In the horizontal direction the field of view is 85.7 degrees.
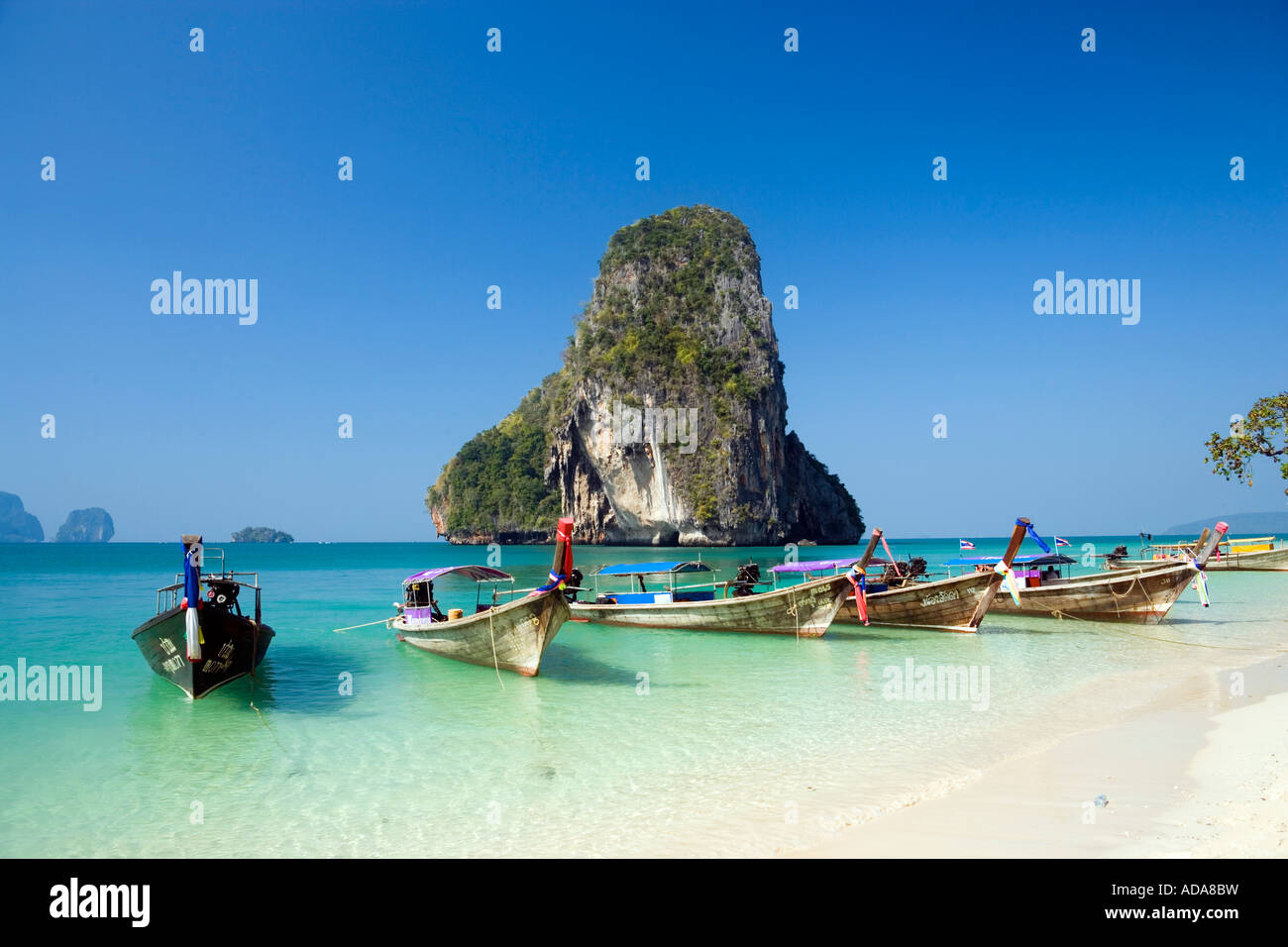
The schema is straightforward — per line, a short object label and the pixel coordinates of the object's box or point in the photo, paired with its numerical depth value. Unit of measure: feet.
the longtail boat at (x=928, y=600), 57.11
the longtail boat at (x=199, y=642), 34.62
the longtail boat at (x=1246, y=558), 124.98
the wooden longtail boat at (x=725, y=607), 56.24
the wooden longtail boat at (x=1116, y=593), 62.85
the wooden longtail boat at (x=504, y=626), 40.86
